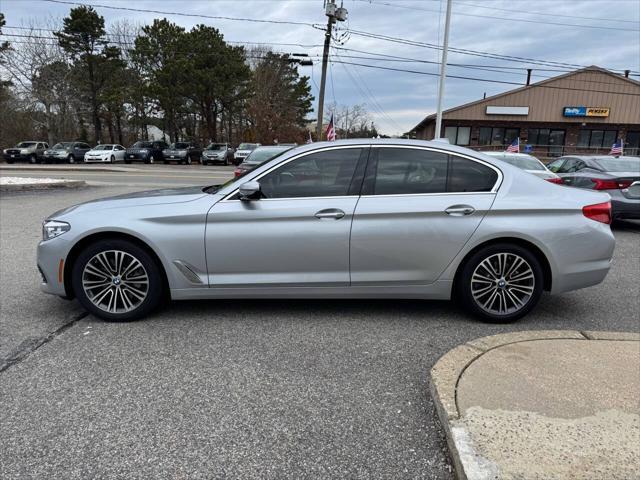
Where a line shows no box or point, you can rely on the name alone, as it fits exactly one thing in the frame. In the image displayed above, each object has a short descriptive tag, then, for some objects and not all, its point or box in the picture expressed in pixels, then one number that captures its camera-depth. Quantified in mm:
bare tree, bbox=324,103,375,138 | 82388
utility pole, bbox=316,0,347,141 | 29016
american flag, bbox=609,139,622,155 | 18628
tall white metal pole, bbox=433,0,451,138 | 20812
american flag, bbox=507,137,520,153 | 19438
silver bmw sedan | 3945
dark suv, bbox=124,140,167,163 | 35375
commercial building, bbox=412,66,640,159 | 40219
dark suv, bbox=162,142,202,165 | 35812
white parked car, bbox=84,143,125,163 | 34447
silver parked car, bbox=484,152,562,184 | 10792
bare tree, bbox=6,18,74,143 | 38688
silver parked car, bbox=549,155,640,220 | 8750
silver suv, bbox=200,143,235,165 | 35312
